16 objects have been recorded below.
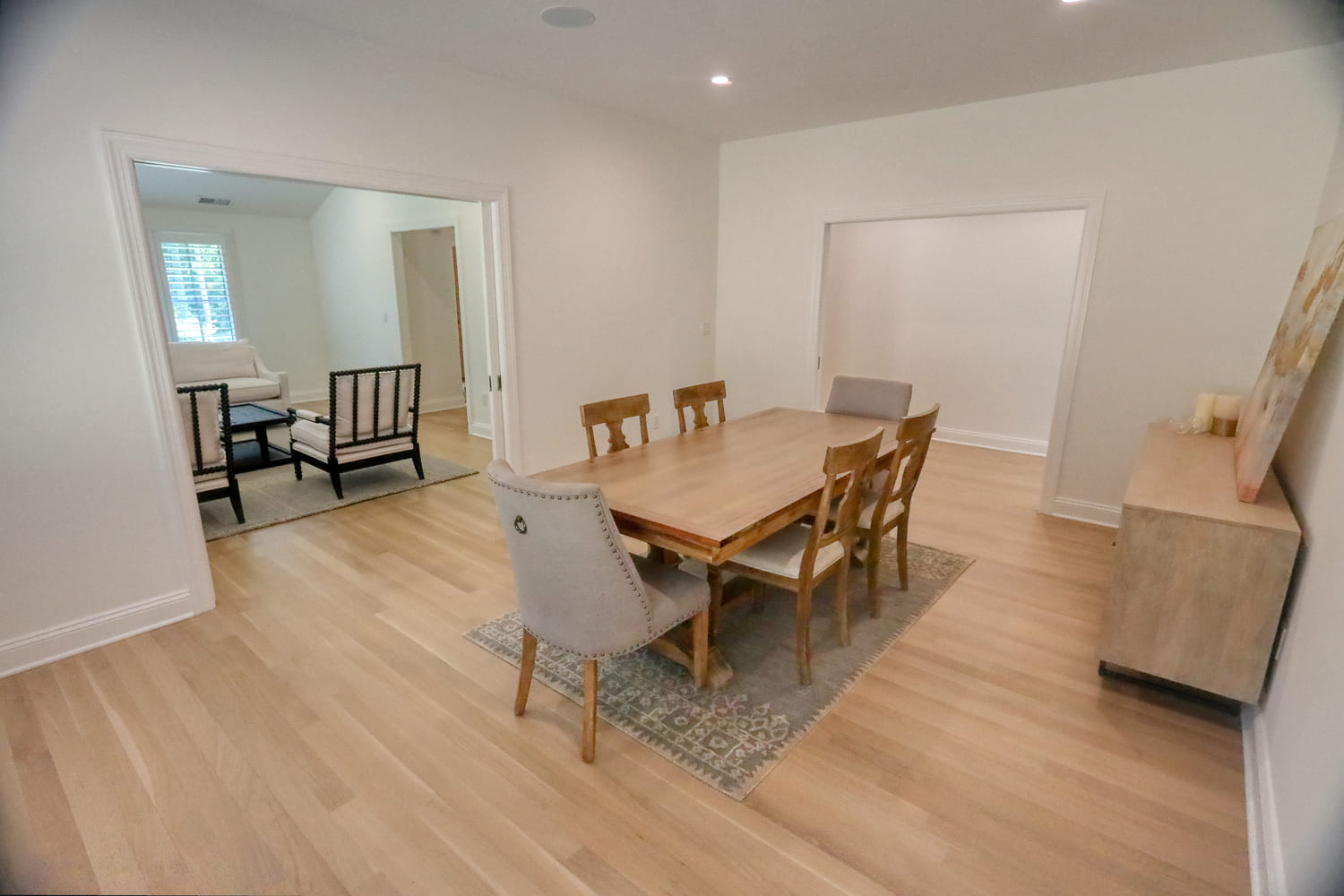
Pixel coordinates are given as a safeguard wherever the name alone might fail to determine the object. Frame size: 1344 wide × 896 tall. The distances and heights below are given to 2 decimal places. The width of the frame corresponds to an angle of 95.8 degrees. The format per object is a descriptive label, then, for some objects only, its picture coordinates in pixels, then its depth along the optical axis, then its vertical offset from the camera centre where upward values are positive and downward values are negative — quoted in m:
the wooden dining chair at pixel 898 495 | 2.42 -0.79
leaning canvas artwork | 1.98 -0.14
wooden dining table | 1.85 -0.61
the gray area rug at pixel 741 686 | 1.93 -1.35
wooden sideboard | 1.86 -0.84
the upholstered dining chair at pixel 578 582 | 1.61 -0.76
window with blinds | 6.54 +0.18
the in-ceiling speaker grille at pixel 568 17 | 2.47 +1.19
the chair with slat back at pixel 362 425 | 4.03 -0.79
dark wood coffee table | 4.45 -1.05
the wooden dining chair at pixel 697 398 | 3.16 -0.45
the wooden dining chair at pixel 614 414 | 2.66 -0.46
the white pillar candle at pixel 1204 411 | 3.04 -0.47
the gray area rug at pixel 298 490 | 3.79 -1.26
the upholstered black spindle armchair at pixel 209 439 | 3.35 -0.72
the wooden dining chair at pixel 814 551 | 2.10 -0.87
